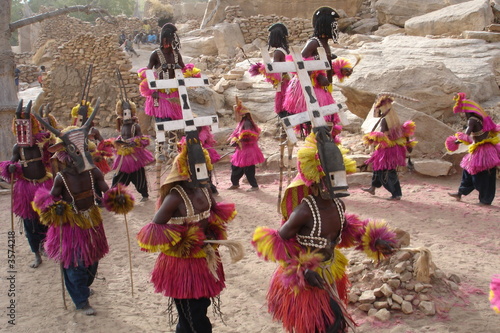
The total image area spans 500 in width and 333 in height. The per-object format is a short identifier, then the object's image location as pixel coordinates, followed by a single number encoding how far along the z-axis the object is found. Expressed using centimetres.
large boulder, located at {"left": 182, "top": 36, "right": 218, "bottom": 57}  2184
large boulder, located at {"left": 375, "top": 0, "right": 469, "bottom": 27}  2098
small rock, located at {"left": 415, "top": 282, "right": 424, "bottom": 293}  440
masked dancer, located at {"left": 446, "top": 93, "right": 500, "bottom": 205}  724
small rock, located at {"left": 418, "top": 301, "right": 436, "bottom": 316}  418
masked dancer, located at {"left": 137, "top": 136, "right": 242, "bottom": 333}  355
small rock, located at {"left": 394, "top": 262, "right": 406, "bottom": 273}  461
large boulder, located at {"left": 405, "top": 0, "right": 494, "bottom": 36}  1599
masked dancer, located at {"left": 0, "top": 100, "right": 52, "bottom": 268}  609
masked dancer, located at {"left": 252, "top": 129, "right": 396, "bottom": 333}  319
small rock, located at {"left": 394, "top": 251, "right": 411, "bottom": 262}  472
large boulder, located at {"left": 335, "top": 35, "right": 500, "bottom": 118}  1064
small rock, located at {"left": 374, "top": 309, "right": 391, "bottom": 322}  419
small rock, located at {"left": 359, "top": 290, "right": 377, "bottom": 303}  441
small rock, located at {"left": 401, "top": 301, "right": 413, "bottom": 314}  422
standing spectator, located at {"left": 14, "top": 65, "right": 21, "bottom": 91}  2140
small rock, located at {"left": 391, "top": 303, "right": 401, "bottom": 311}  429
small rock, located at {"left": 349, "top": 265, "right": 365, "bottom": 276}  493
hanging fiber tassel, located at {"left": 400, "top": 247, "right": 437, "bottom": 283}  354
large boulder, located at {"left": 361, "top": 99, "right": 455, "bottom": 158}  974
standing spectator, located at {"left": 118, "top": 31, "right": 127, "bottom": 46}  2545
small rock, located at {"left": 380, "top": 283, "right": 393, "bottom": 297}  440
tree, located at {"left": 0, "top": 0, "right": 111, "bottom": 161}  1059
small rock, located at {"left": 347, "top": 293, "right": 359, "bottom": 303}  452
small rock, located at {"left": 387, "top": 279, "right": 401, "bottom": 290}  450
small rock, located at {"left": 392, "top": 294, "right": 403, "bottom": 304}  432
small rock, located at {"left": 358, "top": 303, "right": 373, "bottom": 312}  440
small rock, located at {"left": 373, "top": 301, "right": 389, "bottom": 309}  432
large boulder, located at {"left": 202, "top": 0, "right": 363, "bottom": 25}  2392
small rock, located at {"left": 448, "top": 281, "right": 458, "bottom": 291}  452
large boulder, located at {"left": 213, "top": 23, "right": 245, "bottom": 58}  2100
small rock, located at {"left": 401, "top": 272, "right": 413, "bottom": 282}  453
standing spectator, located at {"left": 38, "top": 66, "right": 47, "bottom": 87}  2372
